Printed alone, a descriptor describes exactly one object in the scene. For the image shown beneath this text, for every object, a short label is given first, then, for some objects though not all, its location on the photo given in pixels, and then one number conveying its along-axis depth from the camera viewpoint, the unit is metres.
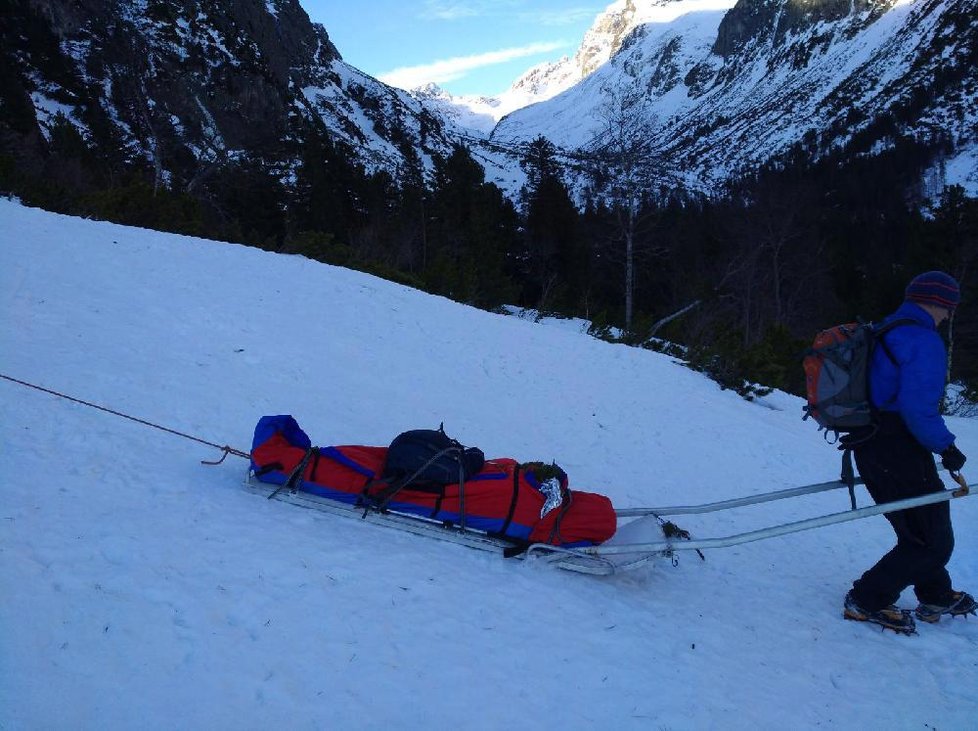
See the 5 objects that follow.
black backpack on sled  3.58
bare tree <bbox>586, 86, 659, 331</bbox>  18.81
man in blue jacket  3.03
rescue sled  3.53
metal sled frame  3.19
